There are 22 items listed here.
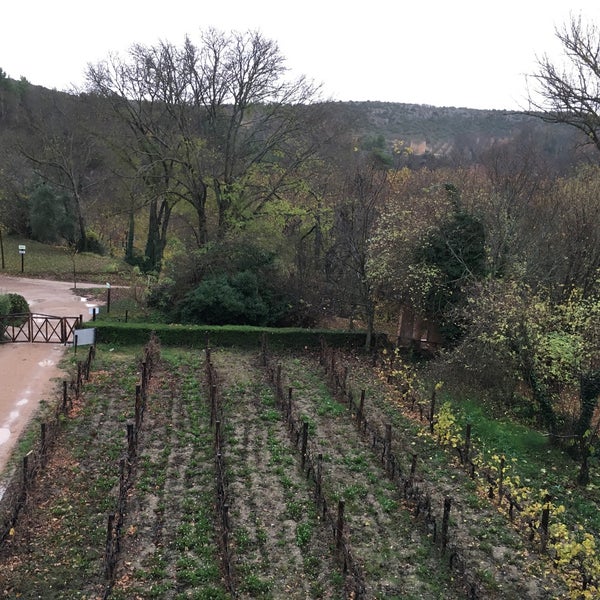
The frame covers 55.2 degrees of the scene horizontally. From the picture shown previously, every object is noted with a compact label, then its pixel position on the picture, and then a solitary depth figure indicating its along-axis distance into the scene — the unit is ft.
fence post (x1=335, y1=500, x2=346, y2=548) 27.22
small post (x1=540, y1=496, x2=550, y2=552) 28.89
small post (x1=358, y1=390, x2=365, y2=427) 43.61
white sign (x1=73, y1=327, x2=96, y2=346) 59.67
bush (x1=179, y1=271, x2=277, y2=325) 67.41
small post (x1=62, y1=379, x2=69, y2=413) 41.73
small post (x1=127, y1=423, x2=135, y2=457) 34.68
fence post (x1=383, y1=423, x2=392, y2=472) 36.76
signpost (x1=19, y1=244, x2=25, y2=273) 93.91
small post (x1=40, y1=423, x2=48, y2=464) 34.42
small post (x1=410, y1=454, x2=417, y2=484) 34.00
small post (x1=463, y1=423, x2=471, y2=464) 38.29
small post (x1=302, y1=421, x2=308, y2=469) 36.19
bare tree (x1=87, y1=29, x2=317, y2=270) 82.12
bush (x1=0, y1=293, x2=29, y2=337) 60.54
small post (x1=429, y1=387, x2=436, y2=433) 43.11
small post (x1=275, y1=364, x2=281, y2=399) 47.60
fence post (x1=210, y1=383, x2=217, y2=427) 42.03
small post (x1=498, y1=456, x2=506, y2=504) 33.12
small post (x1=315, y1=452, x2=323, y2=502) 32.19
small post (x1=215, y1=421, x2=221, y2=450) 36.09
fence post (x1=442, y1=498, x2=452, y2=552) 28.09
